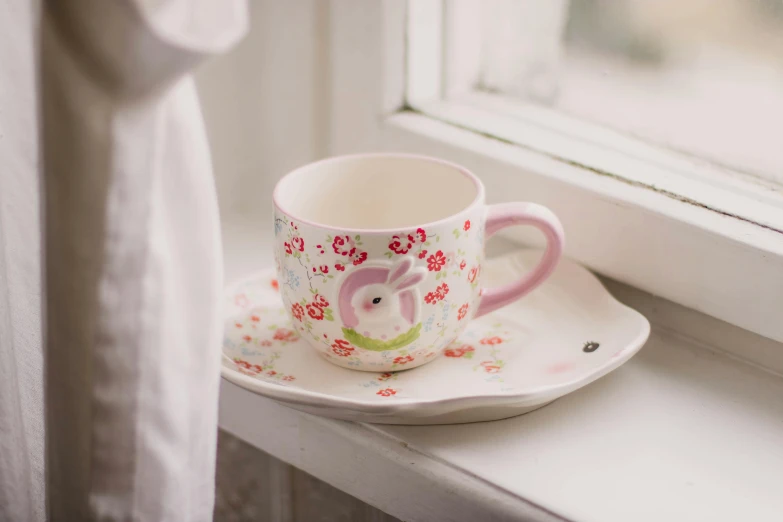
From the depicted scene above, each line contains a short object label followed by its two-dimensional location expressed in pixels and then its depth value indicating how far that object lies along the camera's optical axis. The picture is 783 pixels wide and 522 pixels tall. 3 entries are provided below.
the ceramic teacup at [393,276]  0.80
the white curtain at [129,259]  0.67
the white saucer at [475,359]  0.81
